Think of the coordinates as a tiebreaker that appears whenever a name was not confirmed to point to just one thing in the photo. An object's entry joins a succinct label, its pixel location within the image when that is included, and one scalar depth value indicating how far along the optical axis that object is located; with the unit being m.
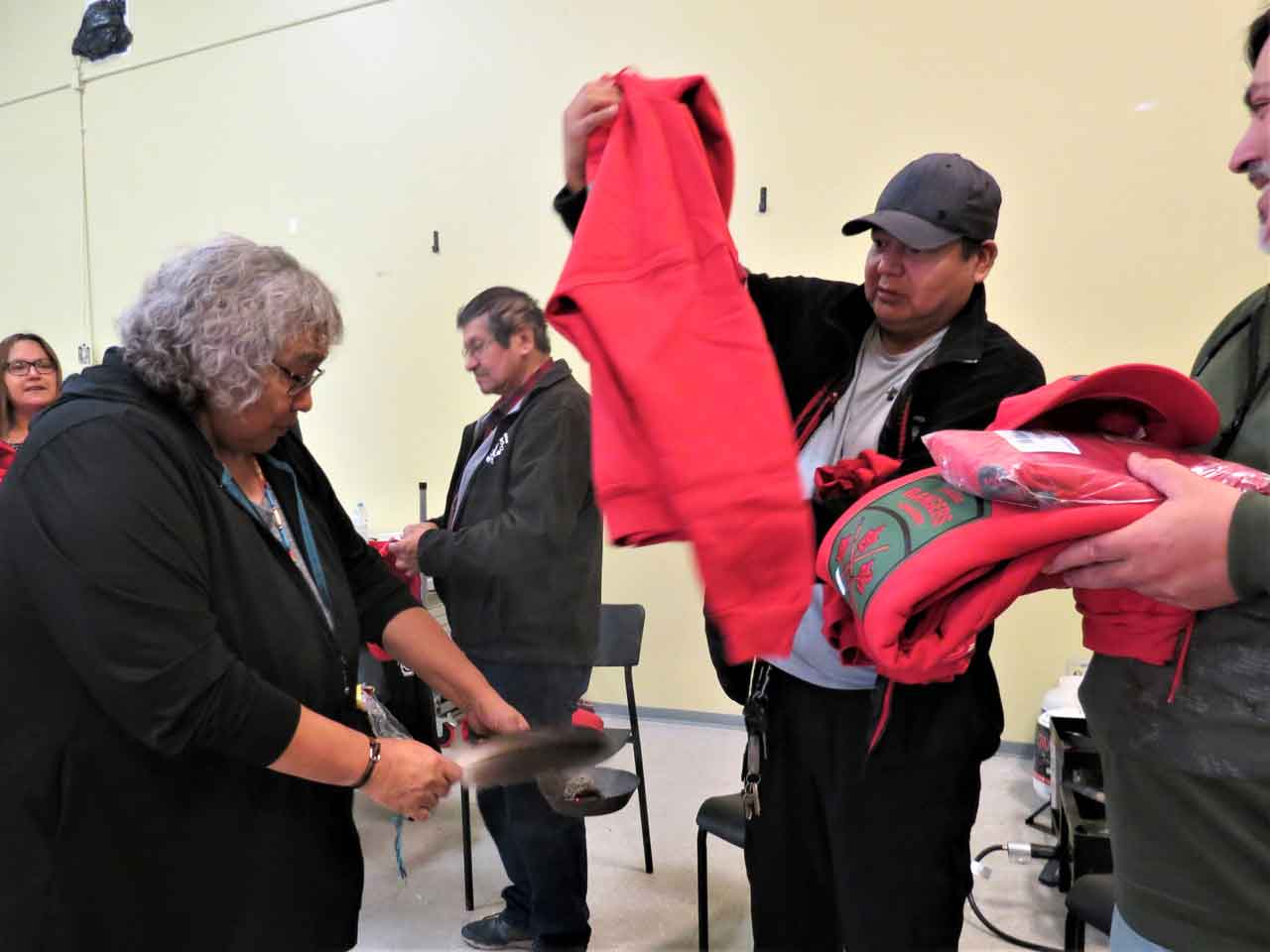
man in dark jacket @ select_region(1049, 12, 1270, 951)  0.70
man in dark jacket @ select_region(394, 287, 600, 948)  2.02
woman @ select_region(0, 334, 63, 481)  2.86
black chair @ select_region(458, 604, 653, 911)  2.47
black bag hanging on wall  4.56
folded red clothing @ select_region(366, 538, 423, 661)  2.34
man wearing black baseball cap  1.16
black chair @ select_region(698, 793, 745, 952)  1.79
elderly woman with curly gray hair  0.94
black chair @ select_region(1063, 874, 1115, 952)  1.35
